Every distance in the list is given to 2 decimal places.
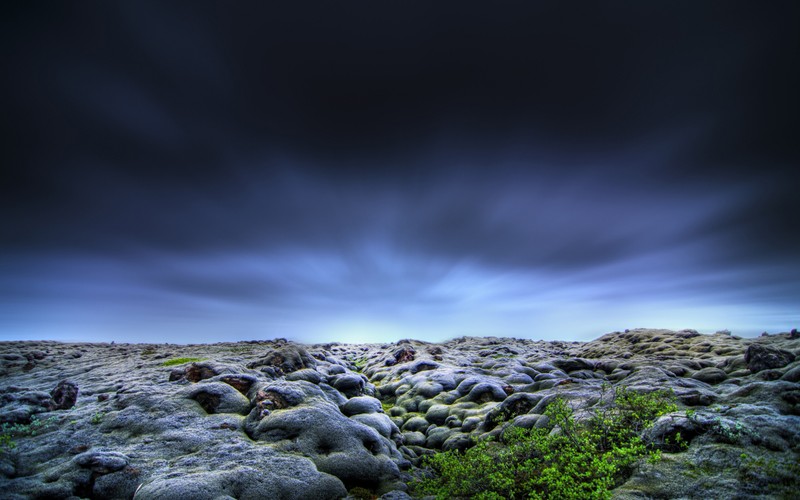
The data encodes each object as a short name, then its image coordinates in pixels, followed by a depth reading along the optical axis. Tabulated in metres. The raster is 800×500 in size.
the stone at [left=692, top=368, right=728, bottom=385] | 29.73
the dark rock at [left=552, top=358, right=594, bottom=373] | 40.81
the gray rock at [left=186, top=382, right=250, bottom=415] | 21.55
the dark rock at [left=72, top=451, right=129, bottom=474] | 15.05
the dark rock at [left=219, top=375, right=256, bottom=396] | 24.27
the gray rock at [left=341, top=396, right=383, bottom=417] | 25.42
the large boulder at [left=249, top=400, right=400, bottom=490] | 17.34
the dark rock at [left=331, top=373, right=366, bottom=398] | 31.55
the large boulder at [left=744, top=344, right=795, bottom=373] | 26.96
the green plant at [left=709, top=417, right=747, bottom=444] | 13.66
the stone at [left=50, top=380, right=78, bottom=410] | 22.27
